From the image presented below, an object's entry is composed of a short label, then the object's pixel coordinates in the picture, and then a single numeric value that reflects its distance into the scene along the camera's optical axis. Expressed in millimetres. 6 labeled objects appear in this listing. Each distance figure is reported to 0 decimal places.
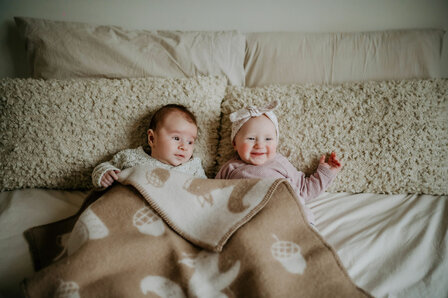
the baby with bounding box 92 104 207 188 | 1122
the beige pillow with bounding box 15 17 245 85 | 1241
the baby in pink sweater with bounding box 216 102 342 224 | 1107
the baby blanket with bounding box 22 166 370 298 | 691
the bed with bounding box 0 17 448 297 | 1095
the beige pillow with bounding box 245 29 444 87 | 1219
